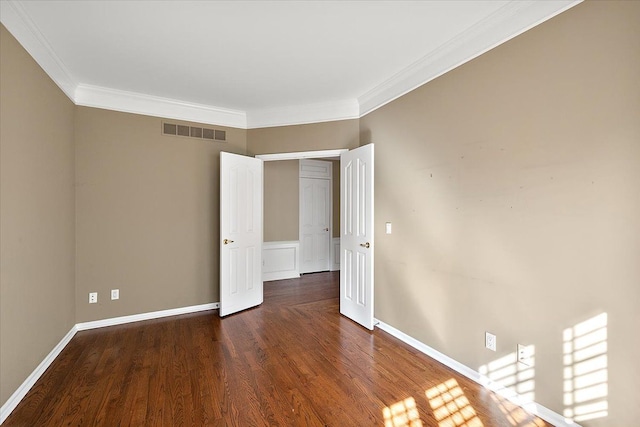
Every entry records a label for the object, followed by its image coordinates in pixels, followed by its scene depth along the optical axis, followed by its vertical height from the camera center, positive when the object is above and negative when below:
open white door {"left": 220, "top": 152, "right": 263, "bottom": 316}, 3.77 -0.27
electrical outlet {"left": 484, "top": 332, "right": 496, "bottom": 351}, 2.21 -0.98
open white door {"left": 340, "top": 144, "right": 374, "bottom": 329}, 3.36 -0.29
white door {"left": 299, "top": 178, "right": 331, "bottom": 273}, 6.11 -0.25
